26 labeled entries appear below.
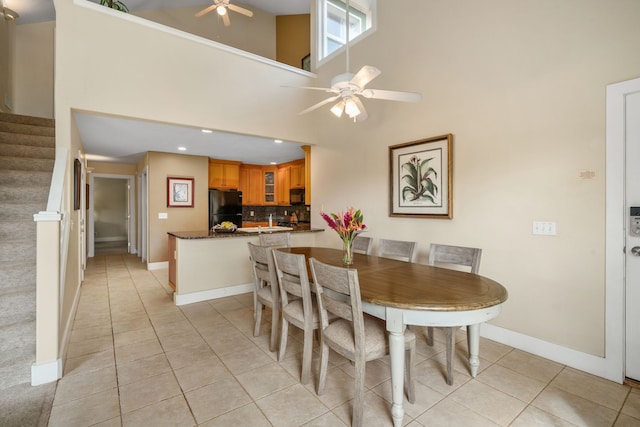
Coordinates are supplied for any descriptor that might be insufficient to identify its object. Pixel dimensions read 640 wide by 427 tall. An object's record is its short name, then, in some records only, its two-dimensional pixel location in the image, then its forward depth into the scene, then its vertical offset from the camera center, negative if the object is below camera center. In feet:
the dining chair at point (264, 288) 7.90 -2.17
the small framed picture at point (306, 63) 20.81 +10.68
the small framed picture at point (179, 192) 19.02 +1.34
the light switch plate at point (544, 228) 7.68 -0.42
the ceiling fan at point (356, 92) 7.11 +3.16
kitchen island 12.15 -2.29
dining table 4.86 -1.52
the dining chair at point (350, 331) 5.19 -2.40
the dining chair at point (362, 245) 10.25 -1.18
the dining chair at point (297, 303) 6.50 -2.15
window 15.72 +10.06
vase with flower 7.61 -0.33
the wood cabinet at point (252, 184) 23.06 +2.24
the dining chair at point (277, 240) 11.01 -1.05
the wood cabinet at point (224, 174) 21.04 +2.81
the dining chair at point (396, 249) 9.13 -1.18
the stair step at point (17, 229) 8.25 -0.46
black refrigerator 20.43 +0.46
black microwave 20.77 +1.20
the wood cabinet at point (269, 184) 23.93 +2.33
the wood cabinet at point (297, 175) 21.04 +2.76
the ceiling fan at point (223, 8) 14.24 +10.09
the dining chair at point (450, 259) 6.67 -1.26
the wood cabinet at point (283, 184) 22.47 +2.22
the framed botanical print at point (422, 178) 9.82 +1.24
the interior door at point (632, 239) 6.50 -0.61
